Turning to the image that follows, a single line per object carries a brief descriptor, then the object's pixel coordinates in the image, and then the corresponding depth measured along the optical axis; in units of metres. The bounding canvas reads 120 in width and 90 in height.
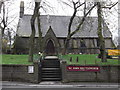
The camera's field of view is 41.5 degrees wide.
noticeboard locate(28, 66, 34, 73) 14.84
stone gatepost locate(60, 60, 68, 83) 14.90
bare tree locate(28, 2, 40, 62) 17.47
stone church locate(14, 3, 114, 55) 38.84
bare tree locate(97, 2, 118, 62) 17.03
